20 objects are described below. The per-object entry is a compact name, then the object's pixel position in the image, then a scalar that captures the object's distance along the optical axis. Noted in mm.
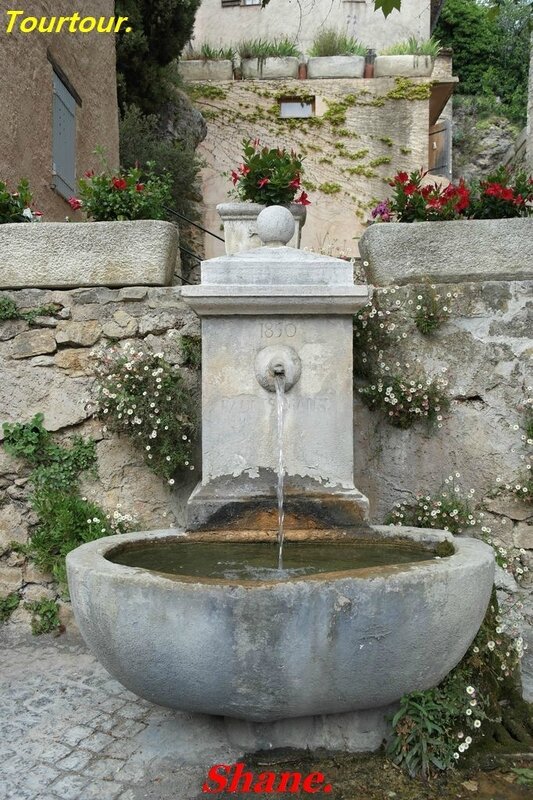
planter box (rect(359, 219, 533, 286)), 3352
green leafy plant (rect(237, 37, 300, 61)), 10969
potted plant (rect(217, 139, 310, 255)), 4043
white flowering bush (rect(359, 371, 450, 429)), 3285
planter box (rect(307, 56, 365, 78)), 10703
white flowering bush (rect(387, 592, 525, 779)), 2043
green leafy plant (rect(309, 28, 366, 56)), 11005
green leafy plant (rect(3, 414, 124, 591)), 3256
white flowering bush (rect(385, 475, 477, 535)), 3242
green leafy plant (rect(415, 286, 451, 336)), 3346
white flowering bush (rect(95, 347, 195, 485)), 3223
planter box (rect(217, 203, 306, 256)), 4590
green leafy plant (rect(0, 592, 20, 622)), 3314
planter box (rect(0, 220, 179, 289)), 3396
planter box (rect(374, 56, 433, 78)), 10656
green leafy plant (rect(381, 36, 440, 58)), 10891
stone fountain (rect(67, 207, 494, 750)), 1786
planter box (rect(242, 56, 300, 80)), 10875
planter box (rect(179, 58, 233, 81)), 11062
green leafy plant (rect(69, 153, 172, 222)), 3541
